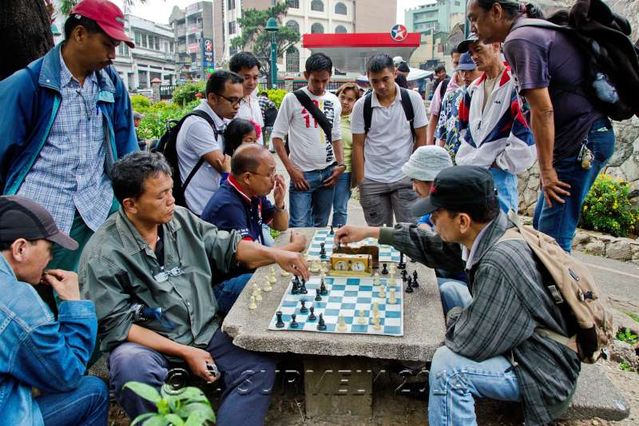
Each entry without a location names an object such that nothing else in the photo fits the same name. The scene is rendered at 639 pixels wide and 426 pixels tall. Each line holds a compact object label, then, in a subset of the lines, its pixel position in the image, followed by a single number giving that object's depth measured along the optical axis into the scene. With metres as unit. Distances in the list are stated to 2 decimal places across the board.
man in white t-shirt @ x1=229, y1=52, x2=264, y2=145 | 5.01
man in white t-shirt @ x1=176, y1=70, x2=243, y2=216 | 4.04
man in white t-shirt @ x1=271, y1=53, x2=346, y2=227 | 5.09
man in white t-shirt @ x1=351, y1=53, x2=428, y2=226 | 4.97
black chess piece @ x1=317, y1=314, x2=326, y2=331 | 2.69
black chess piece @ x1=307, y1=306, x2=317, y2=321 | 2.80
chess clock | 3.39
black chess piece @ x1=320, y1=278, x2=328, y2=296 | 3.15
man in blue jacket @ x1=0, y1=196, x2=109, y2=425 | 1.98
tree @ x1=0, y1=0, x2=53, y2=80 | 3.85
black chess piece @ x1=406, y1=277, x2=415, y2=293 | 3.15
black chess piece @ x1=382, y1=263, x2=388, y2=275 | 3.46
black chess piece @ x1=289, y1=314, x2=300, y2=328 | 2.72
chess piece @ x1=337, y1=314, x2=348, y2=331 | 2.68
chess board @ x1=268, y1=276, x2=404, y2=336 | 2.70
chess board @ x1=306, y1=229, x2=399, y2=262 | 3.73
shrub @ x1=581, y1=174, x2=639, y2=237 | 6.86
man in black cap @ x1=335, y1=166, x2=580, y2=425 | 2.24
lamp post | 15.94
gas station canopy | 30.91
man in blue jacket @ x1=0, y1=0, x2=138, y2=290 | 3.04
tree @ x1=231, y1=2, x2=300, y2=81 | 48.28
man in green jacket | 2.55
